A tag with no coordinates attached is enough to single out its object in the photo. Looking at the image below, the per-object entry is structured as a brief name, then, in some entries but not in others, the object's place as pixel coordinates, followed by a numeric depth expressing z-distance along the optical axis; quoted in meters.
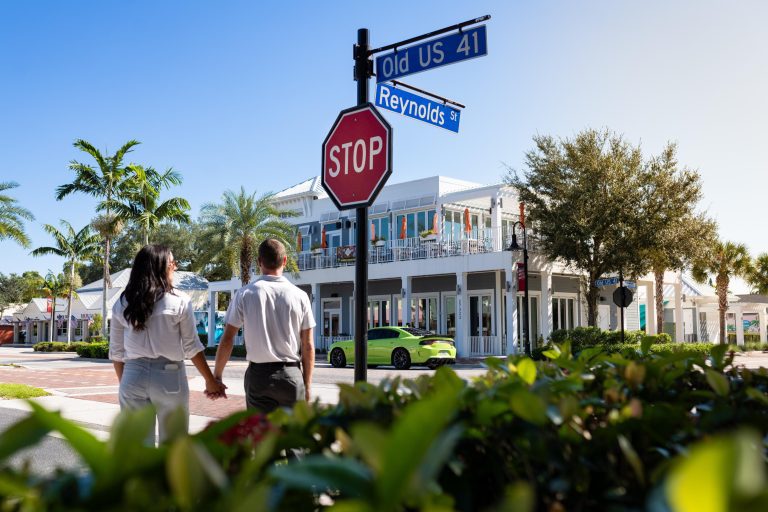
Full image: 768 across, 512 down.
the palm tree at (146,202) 34.28
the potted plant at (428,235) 31.25
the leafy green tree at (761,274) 44.41
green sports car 22.72
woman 4.61
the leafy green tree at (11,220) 30.41
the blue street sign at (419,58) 5.93
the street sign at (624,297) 20.25
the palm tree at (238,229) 32.12
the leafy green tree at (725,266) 40.03
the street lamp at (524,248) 23.57
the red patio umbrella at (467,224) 30.42
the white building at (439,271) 29.12
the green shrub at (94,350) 32.59
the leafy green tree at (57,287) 56.12
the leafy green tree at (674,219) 26.73
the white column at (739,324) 43.93
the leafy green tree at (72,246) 48.62
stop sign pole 5.13
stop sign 4.89
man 4.89
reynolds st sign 6.34
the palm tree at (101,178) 34.06
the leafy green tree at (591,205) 26.80
